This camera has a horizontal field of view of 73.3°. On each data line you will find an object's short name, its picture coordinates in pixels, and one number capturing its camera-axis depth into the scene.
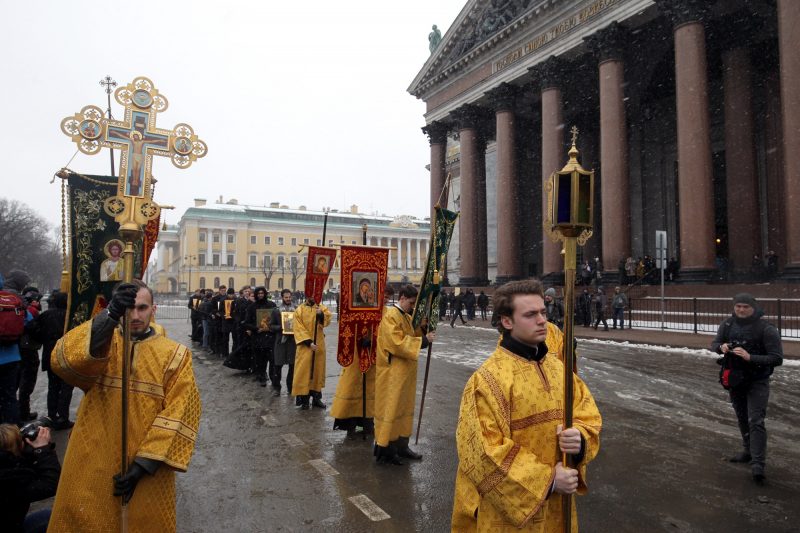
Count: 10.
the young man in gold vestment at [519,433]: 2.36
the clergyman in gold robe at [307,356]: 8.41
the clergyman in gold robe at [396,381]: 5.67
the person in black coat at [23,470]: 2.72
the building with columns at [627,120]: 19.80
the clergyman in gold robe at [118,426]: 2.79
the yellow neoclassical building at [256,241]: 96.81
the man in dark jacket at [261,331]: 10.34
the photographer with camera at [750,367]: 5.11
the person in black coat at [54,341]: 7.13
